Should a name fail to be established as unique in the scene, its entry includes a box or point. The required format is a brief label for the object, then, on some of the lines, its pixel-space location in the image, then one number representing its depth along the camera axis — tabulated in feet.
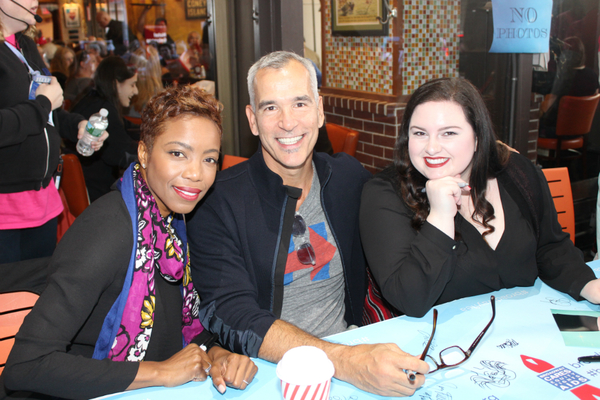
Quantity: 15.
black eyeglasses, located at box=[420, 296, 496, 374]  4.04
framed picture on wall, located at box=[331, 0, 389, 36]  12.57
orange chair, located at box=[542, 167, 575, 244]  8.18
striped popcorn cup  3.21
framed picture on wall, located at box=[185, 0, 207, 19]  11.00
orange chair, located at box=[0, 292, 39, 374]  4.55
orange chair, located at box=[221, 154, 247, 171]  8.68
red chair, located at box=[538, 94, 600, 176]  12.01
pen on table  4.08
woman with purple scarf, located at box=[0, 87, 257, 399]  3.95
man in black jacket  5.55
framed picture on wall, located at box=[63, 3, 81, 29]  10.51
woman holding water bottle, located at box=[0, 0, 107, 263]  7.14
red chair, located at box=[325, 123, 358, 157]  11.26
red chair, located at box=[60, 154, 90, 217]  9.67
